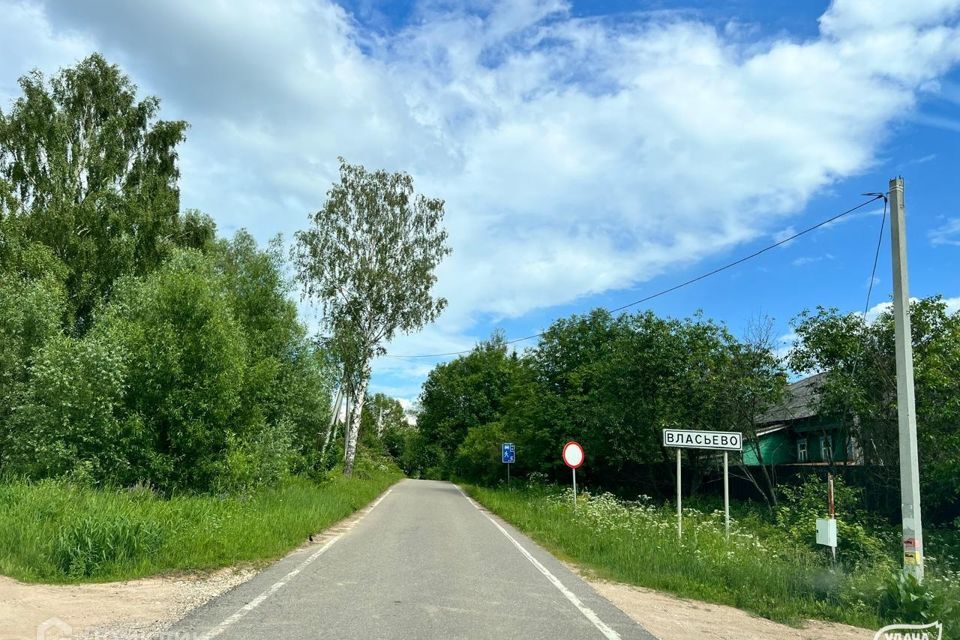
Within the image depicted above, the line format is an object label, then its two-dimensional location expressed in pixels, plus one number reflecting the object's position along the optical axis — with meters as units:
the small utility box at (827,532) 9.29
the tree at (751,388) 24.59
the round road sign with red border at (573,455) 19.56
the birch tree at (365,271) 35.72
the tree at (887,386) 18.58
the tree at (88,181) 27.94
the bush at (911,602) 7.45
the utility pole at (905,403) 8.38
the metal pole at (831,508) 9.60
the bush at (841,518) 14.89
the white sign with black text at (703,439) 12.84
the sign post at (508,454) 34.75
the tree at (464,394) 64.81
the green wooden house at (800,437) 23.41
